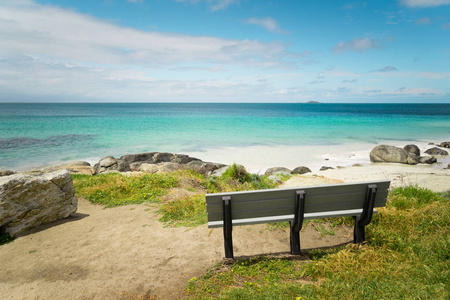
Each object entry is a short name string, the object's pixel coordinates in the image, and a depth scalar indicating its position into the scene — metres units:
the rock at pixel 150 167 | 13.11
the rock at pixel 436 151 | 19.70
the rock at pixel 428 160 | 16.59
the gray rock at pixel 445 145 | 22.49
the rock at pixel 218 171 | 11.16
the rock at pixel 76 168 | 14.12
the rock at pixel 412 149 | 18.97
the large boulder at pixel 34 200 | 5.00
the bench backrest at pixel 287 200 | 3.50
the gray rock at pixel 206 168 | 12.72
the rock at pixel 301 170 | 15.00
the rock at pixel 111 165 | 15.84
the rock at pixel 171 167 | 11.68
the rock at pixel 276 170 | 14.49
